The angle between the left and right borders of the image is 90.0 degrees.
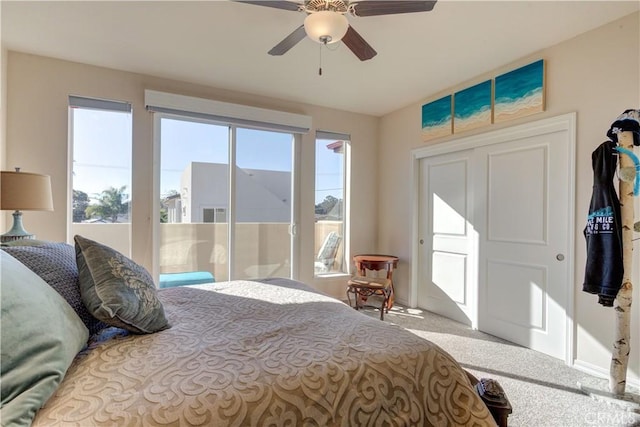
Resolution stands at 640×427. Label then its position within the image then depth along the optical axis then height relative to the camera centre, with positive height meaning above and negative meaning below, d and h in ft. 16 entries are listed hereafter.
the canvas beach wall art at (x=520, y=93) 9.17 +3.73
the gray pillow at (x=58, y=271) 3.79 -0.74
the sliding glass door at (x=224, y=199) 11.52 +0.51
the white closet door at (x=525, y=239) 8.86 -0.67
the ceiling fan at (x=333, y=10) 5.77 +3.78
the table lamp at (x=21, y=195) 7.08 +0.35
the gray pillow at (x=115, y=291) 3.70 -0.97
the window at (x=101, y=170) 10.28 +1.35
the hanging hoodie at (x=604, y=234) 6.87 -0.35
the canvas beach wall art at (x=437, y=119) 11.91 +3.74
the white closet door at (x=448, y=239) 11.52 -0.89
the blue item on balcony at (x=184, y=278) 11.10 -2.34
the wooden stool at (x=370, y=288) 11.46 -2.69
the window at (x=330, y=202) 14.23 +0.53
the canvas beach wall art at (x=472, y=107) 10.57 +3.75
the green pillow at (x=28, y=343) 2.37 -1.12
